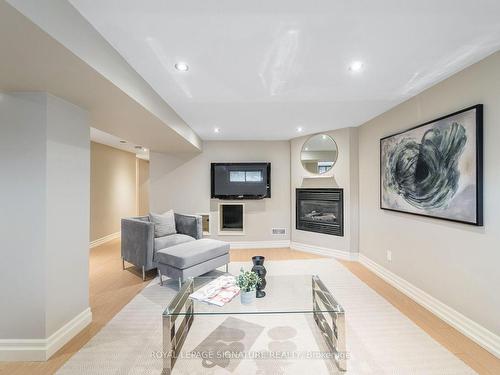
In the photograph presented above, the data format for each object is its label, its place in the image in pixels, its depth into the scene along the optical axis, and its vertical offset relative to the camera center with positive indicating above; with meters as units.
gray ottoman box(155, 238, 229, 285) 2.83 -0.86
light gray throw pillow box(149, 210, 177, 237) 3.59 -0.53
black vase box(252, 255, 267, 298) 2.02 -0.73
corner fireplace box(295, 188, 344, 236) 4.12 -0.40
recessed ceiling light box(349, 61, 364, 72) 1.90 +0.99
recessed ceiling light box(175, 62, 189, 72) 1.89 +0.98
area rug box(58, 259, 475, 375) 1.65 -1.22
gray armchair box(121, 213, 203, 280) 3.17 -0.72
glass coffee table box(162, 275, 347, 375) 1.59 -0.91
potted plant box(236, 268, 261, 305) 1.88 -0.77
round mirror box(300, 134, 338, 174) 4.21 +0.64
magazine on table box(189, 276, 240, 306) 1.91 -0.86
